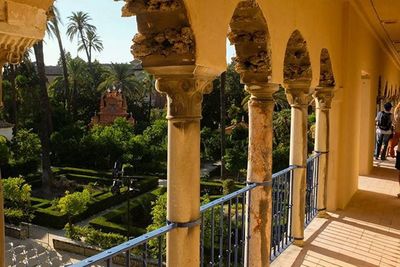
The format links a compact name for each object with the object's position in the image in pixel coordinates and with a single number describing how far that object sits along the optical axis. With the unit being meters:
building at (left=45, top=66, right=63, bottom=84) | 57.53
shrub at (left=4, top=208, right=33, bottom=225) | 16.09
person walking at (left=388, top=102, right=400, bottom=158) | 8.09
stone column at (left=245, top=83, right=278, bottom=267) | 4.25
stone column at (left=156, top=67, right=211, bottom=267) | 2.81
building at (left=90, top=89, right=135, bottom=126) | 35.00
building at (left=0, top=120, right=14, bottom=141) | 30.23
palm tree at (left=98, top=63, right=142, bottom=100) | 37.25
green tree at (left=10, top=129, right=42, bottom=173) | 24.33
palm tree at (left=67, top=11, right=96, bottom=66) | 42.23
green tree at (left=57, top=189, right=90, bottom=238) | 14.96
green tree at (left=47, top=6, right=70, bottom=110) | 24.58
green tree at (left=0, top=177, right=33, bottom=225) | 16.09
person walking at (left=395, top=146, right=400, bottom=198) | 7.41
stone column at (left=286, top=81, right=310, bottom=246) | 5.54
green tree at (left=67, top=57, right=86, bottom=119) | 35.69
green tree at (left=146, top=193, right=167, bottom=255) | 11.70
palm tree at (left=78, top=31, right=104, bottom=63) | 44.12
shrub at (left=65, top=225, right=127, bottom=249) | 13.52
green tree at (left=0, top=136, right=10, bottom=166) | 22.33
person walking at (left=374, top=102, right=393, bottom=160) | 10.01
